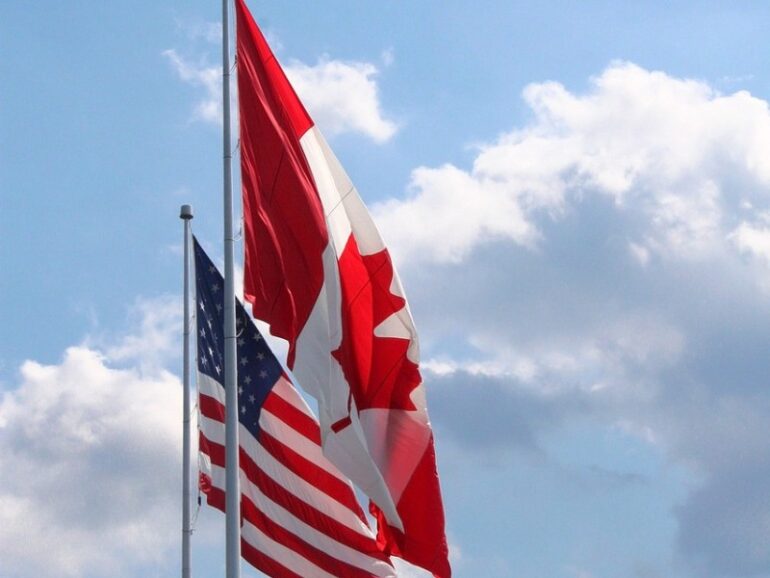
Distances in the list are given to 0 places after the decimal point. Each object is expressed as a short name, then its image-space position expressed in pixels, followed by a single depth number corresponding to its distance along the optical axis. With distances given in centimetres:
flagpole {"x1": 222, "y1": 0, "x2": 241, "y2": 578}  1758
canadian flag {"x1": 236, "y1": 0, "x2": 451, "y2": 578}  1781
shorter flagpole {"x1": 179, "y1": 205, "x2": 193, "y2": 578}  2659
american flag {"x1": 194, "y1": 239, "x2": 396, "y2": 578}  2138
